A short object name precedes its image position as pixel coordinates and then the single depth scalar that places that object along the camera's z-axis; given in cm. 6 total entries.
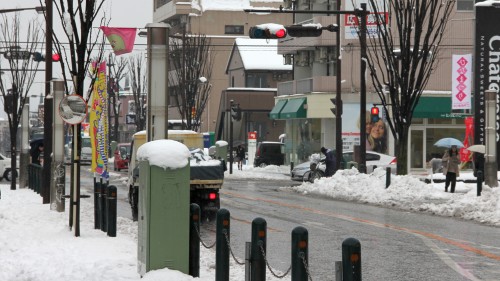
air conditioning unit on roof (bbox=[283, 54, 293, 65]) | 7096
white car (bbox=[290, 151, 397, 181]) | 4888
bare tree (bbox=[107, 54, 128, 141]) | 9438
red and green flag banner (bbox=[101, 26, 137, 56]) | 2827
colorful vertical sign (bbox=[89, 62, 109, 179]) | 3116
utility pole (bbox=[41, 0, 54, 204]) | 2894
